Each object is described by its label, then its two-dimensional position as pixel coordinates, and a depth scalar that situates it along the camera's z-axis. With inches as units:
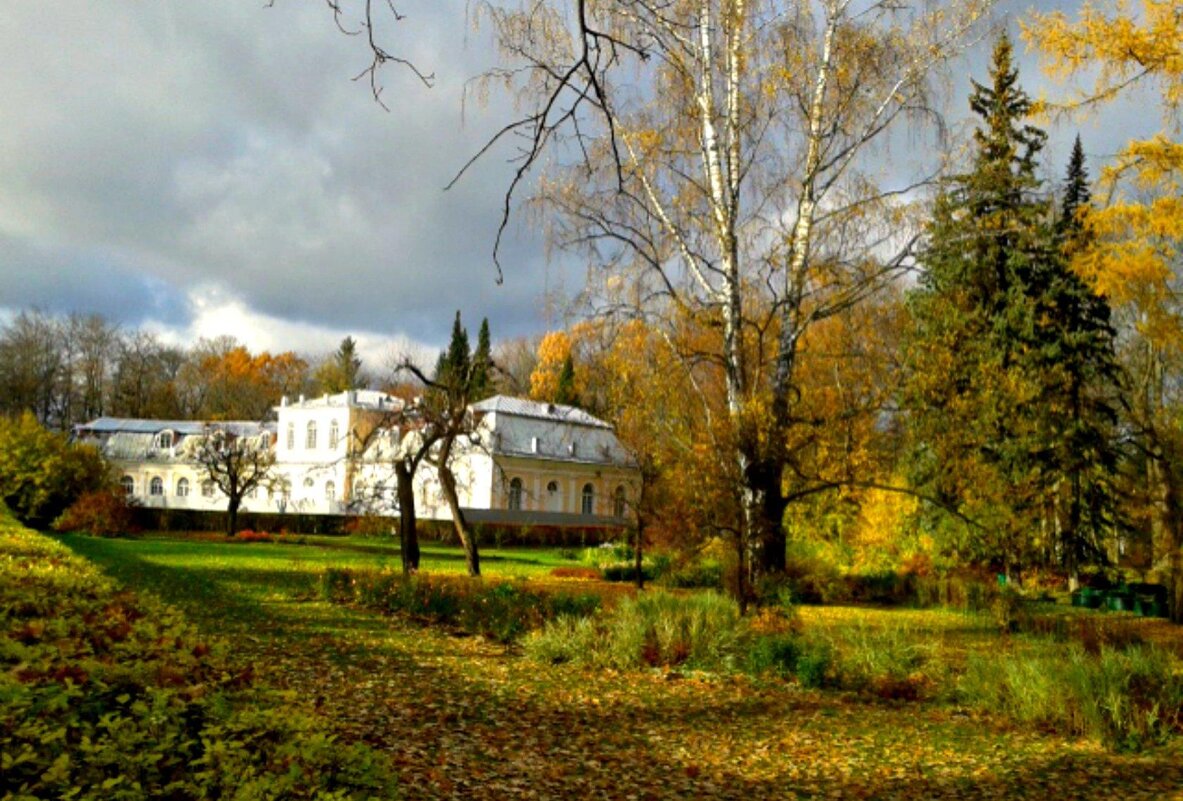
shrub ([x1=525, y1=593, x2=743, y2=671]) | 379.9
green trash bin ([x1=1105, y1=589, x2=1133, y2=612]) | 823.1
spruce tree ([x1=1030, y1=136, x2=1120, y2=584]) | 940.0
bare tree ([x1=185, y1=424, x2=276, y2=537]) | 1443.2
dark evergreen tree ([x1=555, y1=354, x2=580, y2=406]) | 2018.5
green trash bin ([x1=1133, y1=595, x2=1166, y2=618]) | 792.9
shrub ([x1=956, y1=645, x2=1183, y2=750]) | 297.6
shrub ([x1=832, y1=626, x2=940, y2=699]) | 355.3
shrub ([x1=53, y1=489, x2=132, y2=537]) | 1238.9
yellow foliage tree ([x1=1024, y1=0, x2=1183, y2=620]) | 374.9
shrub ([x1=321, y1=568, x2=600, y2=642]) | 446.9
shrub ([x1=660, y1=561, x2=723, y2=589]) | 769.6
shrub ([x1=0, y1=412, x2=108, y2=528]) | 1253.7
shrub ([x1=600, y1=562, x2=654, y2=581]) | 899.4
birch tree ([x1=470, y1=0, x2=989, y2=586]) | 571.5
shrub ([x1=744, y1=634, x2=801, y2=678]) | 370.9
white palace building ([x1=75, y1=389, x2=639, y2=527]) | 1782.7
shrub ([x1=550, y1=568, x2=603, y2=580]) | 895.6
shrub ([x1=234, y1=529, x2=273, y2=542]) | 1370.6
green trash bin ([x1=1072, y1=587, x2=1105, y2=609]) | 847.7
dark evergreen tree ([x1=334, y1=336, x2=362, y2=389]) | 2701.8
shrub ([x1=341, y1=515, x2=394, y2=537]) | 1541.7
